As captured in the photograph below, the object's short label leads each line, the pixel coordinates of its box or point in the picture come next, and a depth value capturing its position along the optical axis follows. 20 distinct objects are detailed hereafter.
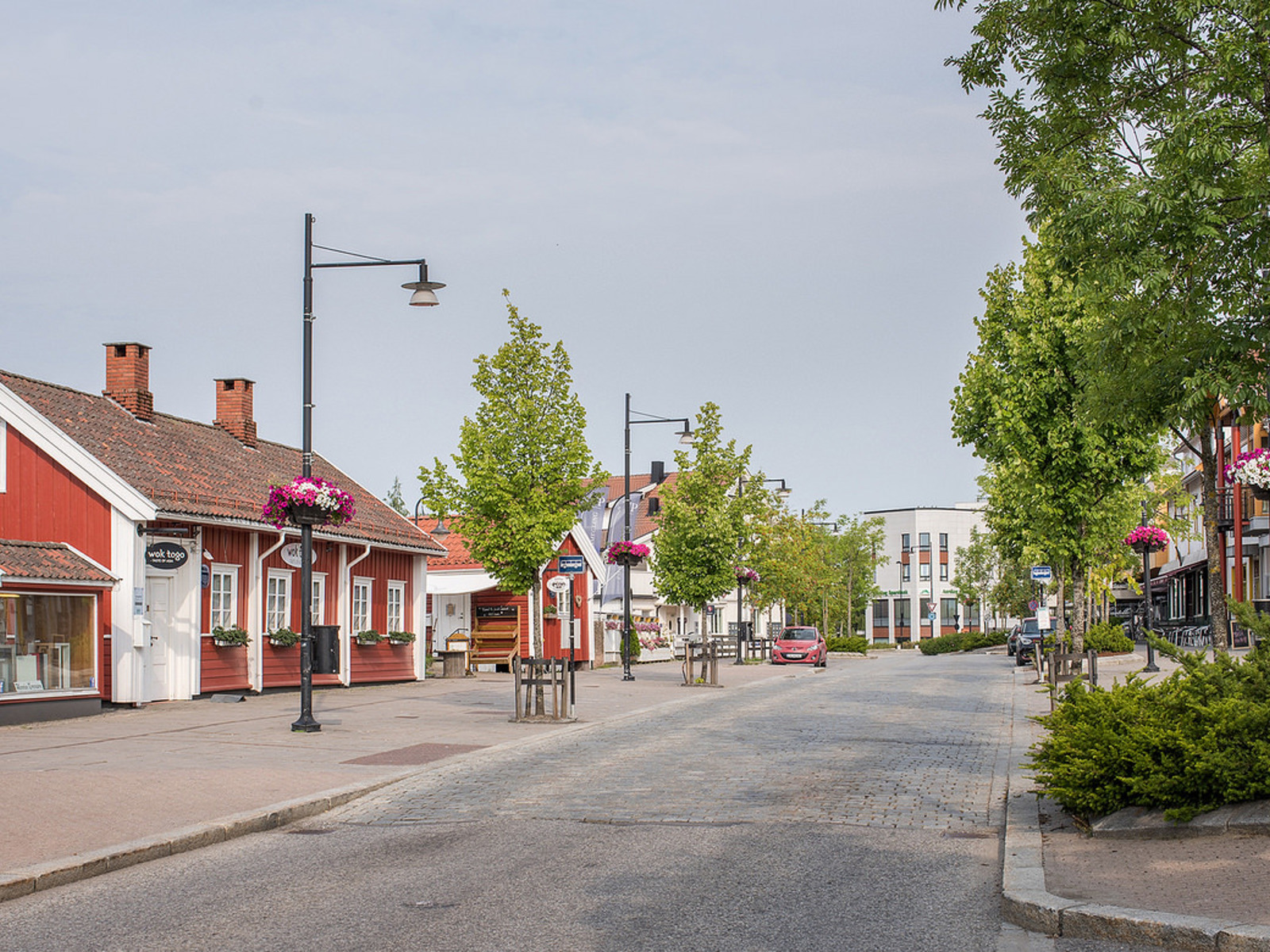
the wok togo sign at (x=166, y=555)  22.09
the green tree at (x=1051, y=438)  24.20
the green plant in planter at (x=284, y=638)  26.19
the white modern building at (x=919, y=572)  129.38
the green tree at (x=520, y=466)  22.83
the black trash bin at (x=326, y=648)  19.81
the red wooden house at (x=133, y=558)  20.11
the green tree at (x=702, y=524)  41.62
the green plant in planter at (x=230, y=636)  24.12
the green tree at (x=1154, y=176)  8.39
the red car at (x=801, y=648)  47.19
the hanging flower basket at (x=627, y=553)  33.34
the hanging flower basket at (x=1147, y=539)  32.38
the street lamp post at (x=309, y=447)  17.73
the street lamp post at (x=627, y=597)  33.34
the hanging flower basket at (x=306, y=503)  18.19
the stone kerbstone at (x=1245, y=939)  5.75
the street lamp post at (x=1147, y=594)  30.40
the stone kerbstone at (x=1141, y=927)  6.02
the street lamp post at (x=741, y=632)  47.91
